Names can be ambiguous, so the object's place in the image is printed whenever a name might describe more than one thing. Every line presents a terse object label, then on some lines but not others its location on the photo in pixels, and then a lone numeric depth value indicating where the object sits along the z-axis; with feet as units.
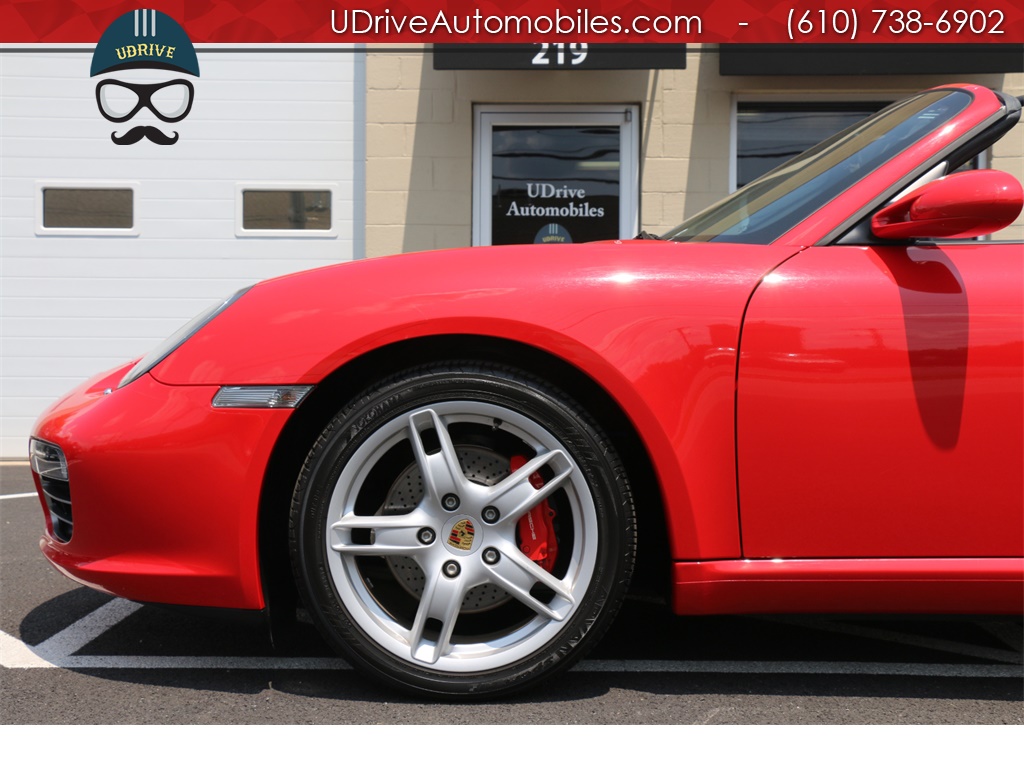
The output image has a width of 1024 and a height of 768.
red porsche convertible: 6.55
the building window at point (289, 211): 24.58
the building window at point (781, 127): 24.22
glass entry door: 24.44
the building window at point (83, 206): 24.61
